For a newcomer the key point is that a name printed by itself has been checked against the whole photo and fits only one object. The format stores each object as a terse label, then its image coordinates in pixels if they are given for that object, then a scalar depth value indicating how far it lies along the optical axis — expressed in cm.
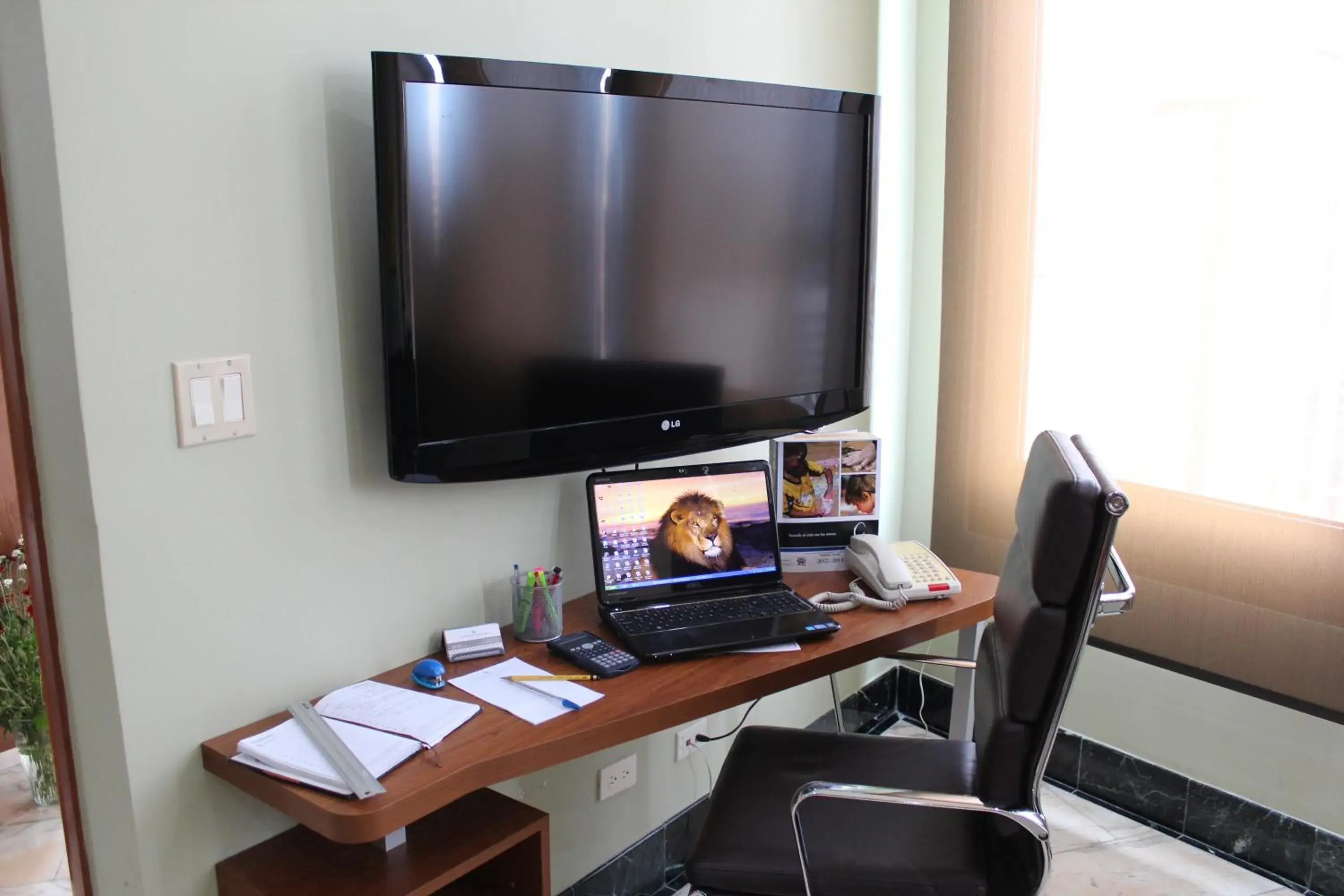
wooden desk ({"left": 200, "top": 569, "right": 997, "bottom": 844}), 143
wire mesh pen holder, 192
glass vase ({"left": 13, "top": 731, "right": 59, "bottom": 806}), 251
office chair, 150
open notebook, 148
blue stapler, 176
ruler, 142
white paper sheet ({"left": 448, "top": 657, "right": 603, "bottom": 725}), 167
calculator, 181
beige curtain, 238
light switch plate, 150
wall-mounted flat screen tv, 169
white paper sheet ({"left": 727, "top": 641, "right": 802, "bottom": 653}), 192
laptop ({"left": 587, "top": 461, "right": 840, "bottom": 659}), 198
